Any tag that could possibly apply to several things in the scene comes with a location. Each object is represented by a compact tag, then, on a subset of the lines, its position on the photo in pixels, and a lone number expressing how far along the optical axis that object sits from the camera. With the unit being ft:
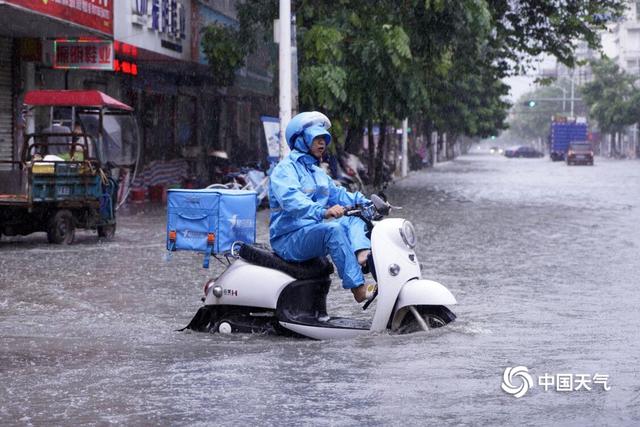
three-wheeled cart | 52.65
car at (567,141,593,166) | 254.47
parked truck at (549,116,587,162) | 303.68
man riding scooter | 26.99
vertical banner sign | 77.82
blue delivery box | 30.60
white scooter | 26.78
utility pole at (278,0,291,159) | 65.85
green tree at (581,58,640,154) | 337.93
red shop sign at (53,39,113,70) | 72.59
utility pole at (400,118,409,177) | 168.92
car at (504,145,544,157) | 411.75
